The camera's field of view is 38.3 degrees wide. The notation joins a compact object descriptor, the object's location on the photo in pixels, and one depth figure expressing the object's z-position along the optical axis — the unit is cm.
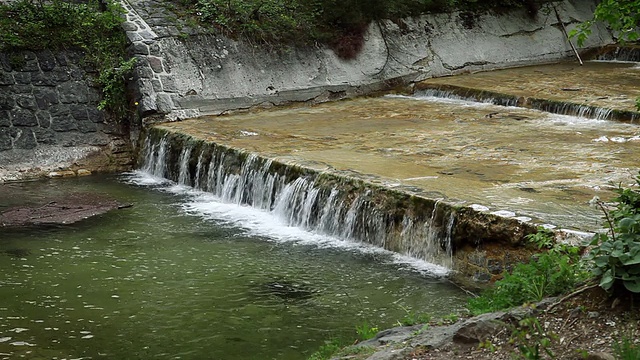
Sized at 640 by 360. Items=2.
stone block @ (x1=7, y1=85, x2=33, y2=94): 1236
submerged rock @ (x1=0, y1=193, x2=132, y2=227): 977
